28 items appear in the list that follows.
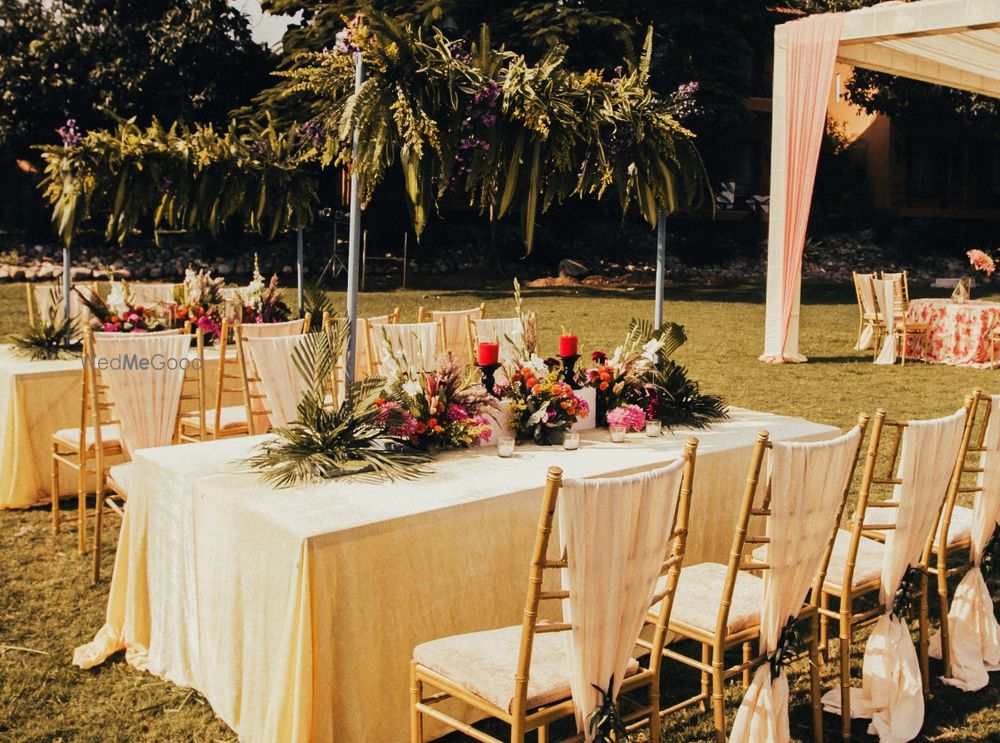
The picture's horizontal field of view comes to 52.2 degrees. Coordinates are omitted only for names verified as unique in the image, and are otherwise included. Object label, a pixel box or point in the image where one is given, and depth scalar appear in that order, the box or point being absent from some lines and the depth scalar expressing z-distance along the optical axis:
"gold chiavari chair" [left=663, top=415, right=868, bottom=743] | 2.96
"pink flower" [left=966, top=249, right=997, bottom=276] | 10.82
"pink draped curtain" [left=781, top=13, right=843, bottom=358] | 11.27
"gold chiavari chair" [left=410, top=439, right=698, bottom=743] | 2.48
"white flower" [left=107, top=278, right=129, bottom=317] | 6.53
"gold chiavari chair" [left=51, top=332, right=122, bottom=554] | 4.74
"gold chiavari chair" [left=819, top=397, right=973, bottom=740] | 3.31
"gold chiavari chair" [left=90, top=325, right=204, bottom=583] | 4.55
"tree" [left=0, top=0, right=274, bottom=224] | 21.50
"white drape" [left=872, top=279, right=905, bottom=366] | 12.08
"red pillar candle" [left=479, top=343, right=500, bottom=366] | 4.15
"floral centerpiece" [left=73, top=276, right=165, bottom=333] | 6.48
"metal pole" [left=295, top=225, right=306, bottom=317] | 7.72
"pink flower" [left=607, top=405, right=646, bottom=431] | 4.27
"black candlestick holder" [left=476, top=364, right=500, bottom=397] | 4.17
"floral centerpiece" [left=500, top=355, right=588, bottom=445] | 4.07
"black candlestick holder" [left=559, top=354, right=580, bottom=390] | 4.43
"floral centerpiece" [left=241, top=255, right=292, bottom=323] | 7.26
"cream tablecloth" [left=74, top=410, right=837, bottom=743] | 2.89
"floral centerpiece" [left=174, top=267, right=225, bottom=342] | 6.87
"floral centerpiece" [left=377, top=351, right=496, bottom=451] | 3.80
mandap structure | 10.96
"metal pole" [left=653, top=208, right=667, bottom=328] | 4.88
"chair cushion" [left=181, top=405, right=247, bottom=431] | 5.86
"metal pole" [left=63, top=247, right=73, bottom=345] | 6.64
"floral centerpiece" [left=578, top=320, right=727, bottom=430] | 4.51
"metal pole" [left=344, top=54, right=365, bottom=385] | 3.85
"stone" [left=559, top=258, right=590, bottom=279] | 23.69
